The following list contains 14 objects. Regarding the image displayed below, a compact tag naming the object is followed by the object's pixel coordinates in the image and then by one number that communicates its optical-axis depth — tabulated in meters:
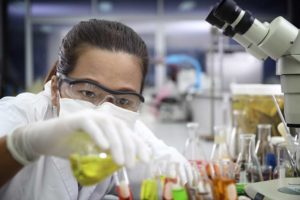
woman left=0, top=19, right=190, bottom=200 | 0.76
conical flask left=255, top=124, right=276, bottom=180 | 1.15
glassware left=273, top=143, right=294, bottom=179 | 1.04
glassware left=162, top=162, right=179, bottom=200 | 0.69
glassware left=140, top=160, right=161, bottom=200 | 0.72
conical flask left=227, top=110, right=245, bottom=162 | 1.46
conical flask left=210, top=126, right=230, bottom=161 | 1.34
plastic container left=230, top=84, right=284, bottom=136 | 1.46
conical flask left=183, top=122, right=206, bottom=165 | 1.30
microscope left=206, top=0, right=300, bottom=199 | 0.86
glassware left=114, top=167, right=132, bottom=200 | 0.70
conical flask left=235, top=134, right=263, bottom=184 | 1.13
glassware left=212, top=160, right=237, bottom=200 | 0.71
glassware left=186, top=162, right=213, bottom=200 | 0.72
